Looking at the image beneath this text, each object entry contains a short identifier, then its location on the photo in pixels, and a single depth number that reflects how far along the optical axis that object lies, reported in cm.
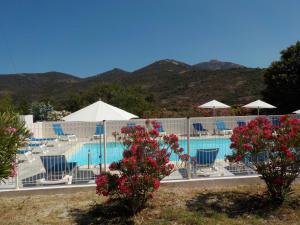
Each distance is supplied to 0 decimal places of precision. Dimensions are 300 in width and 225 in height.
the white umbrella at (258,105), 1842
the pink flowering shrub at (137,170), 567
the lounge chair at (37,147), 1308
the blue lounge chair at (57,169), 851
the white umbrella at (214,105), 1972
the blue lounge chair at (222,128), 1698
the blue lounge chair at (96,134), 1662
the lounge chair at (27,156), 1179
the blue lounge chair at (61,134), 1650
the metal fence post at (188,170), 825
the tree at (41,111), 2245
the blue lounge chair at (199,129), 1706
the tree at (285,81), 2388
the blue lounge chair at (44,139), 1414
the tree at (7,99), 2005
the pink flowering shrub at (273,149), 608
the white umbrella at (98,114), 794
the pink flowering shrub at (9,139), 501
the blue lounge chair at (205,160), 934
